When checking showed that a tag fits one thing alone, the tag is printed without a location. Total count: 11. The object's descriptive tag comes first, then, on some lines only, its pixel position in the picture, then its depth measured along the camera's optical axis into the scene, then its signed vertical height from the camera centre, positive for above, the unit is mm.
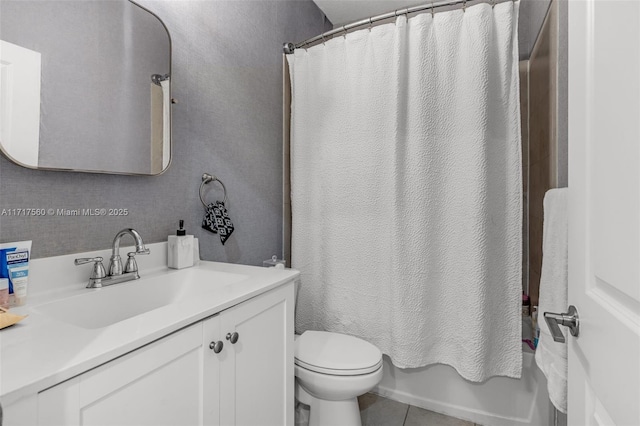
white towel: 991 -230
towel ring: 1559 +155
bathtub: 1639 -923
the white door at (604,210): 496 +7
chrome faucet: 1087 -175
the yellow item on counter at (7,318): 704 -215
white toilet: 1424 -664
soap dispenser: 1333 -139
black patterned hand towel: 1579 -34
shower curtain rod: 1653 +999
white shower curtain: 1580 +120
